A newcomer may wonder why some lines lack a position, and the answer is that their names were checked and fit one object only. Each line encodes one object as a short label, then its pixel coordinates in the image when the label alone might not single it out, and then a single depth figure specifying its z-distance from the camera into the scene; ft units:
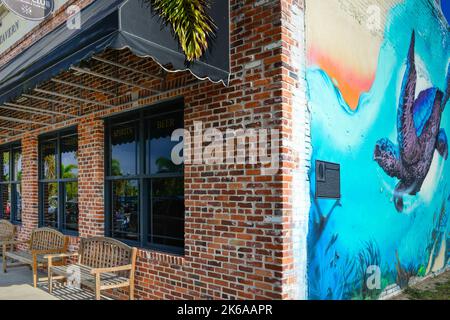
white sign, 31.50
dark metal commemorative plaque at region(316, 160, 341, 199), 15.40
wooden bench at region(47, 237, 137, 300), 17.20
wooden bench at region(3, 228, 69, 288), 22.17
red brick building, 13.53
